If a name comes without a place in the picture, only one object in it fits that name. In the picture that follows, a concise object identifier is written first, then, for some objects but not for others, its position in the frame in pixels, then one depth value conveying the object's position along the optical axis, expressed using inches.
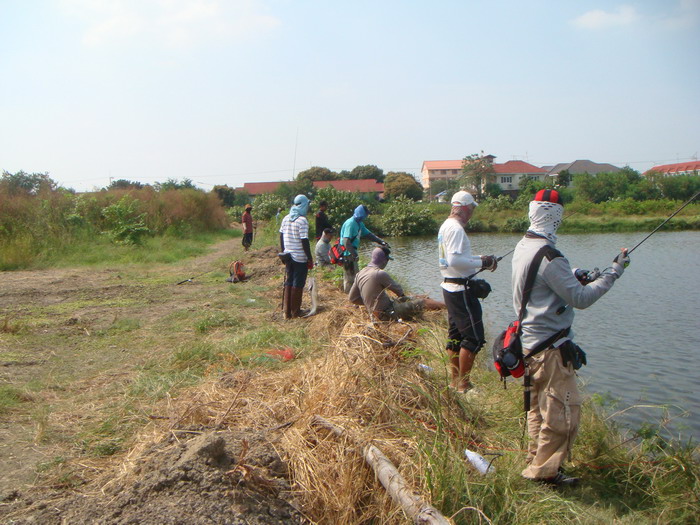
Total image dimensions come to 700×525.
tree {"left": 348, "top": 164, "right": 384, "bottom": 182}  3189.0
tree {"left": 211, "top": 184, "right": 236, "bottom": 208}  2251.5
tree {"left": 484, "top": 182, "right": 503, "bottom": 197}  2569.4
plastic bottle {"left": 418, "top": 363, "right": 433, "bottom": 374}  172.8
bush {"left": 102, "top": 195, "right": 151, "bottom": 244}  757.3
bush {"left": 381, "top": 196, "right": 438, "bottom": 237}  1446.9
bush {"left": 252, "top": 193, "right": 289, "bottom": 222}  1549.0
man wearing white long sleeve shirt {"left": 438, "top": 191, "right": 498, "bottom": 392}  191.9
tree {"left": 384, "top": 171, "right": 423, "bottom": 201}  2511.1
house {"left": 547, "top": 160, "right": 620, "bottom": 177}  3351.4
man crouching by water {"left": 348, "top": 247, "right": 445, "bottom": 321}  272.4
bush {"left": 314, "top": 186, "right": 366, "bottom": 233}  1362.0
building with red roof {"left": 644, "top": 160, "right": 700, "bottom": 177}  3223.4
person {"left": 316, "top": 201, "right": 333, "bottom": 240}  462.3
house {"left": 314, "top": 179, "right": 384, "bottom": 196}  2616.1
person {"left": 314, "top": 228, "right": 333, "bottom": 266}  421.7
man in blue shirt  351.3
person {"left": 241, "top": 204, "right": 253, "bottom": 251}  727.7
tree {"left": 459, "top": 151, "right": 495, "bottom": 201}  2741.1
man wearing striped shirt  304.0
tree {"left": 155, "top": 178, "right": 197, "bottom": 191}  1966.5
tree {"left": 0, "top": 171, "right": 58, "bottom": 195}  716.4
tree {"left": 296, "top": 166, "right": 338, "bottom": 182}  2817.4
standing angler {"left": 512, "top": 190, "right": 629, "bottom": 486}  131.1
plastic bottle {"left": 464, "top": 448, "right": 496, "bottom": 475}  132.9
